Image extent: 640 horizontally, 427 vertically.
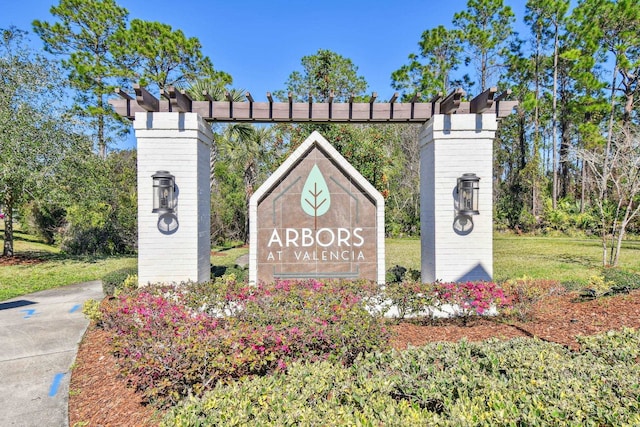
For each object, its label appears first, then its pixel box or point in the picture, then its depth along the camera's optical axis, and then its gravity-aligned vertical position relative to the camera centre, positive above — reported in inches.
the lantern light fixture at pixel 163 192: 238.1 +15.8
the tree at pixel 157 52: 802.2 +385.0
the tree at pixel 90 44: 777.6 +390.1
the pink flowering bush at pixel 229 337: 128.5 -49.6
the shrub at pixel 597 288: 251.1 -53.9
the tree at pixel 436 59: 1068.5 +484.5
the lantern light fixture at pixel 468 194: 245.1 +14.2
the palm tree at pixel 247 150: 704.2 +137.1
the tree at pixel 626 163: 377.7 +57.2
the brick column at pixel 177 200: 243.6 +10.6
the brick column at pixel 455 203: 250.1 +10.2
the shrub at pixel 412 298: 215.3 -51.5
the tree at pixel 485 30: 1016.5 +542.6
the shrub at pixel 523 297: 214.2 -51.4
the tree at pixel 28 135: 432.1 +107.5
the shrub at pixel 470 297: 210.2 -50.2
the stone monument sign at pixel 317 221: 250.7 -4.7
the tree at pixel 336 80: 720.3 +324.7
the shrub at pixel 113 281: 271.1 -51.4
